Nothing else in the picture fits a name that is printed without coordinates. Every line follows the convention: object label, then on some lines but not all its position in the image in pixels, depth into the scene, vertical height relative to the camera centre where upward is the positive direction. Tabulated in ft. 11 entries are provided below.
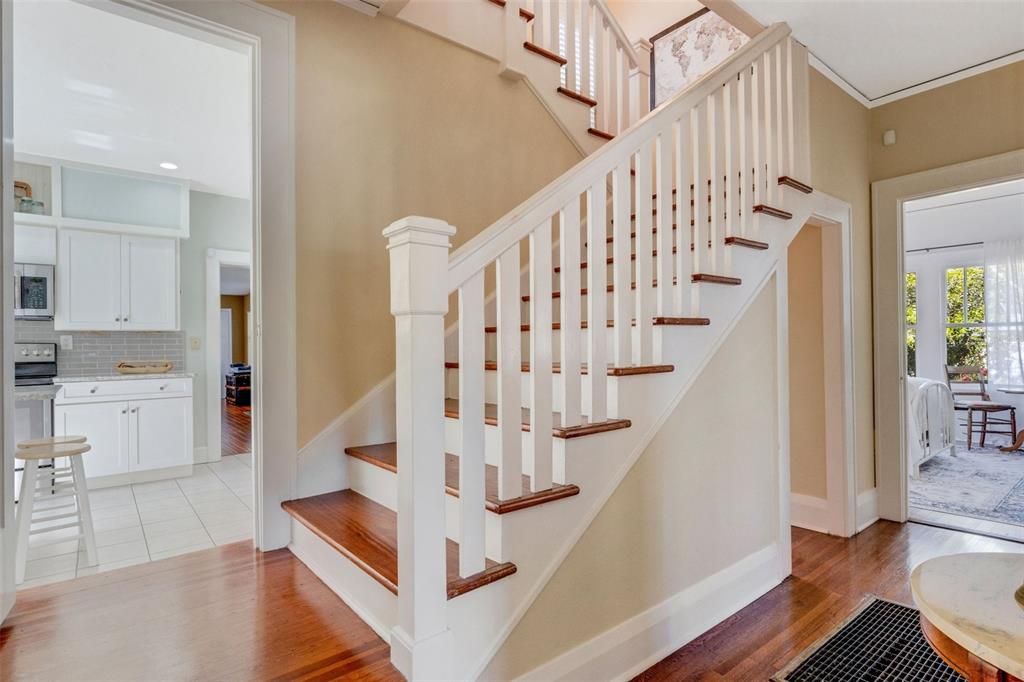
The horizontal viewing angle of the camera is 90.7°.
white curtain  19.30 +1.15
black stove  13.39 -0.37
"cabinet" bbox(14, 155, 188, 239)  13.61 +4.33
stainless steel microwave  13.26 +1.56
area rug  11.40 -3.81
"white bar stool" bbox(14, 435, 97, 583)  7.27 -2.12
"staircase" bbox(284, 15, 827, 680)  4.33 -0.30
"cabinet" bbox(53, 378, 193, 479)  13.20 -2.25
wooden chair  18.26 -2.37
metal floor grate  5.74 -3.77
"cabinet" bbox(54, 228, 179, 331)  13.92 +1.95
